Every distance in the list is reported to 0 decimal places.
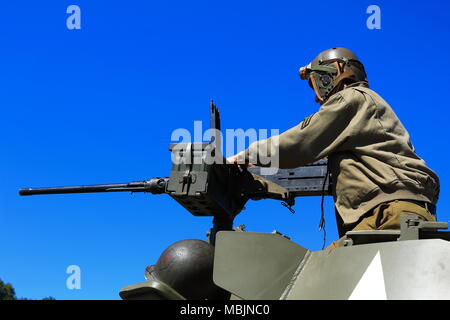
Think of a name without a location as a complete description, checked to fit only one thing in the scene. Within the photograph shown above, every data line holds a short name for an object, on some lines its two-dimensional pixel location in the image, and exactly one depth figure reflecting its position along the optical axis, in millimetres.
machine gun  5500
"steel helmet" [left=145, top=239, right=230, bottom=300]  4902
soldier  4645
